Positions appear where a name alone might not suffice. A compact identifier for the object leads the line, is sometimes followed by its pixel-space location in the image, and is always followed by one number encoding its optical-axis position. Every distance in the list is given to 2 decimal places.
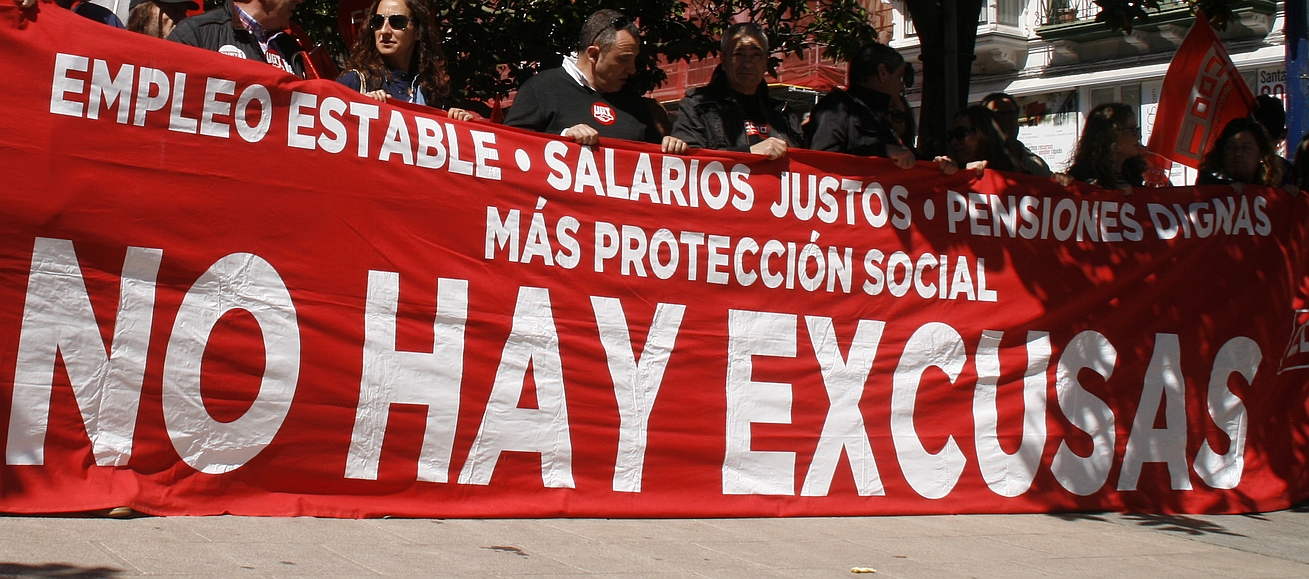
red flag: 7.94
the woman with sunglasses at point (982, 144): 7.13
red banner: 4.71
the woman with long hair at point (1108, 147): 7.19
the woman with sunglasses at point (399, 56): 5.68
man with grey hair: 6.24
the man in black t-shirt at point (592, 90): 5.91
